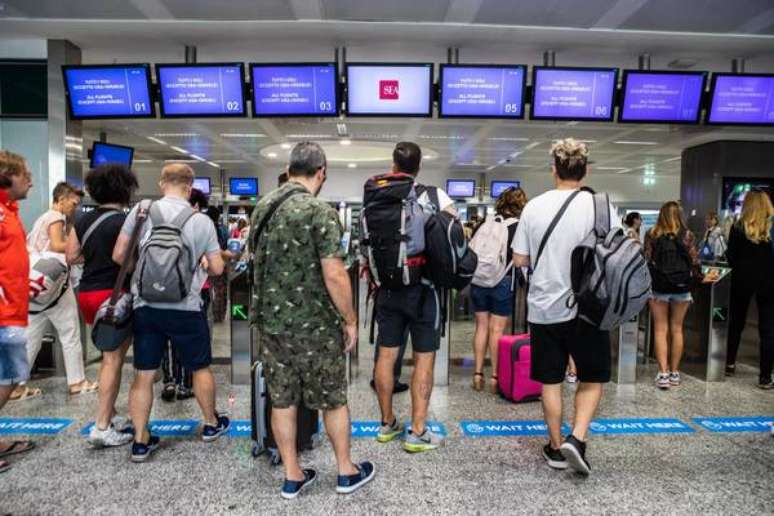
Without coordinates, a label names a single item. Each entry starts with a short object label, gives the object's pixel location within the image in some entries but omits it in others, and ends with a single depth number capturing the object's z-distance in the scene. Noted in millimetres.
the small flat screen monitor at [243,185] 13859
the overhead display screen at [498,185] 14055
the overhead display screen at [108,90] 4527
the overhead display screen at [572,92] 4648
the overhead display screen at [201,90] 4512
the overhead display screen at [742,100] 4754
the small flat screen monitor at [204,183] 13070
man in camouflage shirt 2006
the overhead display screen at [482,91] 4602
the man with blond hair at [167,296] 2447
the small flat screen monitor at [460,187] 13898
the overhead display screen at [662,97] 4734
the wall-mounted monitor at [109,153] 5301
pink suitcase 3445
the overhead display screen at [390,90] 4570
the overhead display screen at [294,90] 4516
